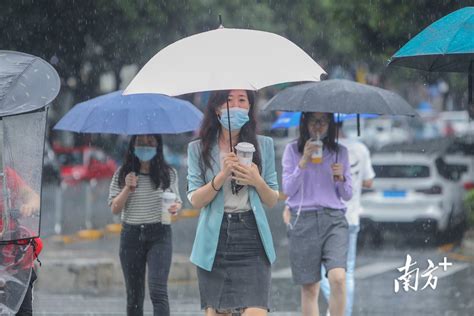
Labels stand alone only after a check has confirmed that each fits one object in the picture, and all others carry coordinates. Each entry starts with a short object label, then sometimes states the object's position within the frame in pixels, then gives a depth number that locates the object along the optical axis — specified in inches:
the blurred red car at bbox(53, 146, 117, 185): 2546.8
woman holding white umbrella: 522.6
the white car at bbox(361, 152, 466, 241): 1284.4
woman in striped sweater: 645.9
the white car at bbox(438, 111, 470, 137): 3273.1
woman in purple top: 650.2
